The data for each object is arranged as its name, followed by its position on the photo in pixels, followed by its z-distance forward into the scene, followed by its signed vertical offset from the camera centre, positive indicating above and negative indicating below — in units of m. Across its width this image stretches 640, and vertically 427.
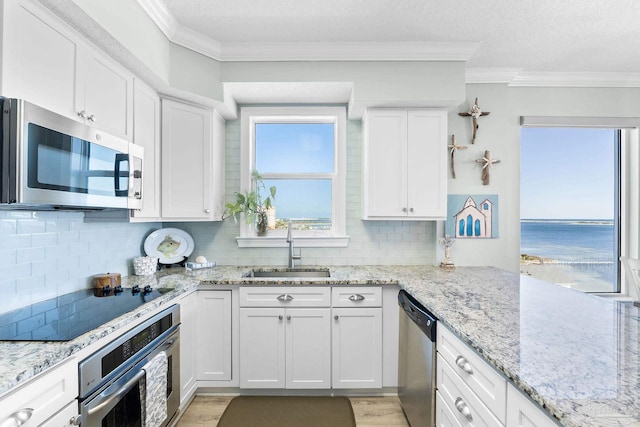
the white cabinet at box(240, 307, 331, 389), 2.42 -0.97
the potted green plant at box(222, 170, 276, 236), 2.93 +0.07
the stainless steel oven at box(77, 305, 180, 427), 1.28 -0.71
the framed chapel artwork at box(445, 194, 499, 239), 2.98 -0.01
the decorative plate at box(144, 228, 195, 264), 2.75 -0.27
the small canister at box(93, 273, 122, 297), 1.96 -0.44
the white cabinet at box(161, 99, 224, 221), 2.54 +0.40
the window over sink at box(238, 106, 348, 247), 3.11 +0.46
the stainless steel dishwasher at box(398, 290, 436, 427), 1.75 -0.87
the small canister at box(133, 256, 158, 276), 2.51 -0.40
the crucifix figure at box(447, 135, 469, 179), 2.95 +0.60
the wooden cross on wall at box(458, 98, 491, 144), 2.95 +0.90
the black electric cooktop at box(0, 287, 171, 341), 1.31 -0.47
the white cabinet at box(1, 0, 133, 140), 1.31 +0.66
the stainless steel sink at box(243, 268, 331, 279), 2.92 -0.51
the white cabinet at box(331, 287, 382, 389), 2.42 -0.87
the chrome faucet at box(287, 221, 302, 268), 2.91 -0.29
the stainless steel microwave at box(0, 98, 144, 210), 1.19 +0.21
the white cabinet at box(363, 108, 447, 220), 2.74 +0.50
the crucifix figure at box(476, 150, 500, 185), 2.97 +0.46
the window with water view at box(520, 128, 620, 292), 3.21 +0.10
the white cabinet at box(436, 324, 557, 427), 1.00 -0.65
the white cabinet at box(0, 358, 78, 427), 0.97 -0.59
